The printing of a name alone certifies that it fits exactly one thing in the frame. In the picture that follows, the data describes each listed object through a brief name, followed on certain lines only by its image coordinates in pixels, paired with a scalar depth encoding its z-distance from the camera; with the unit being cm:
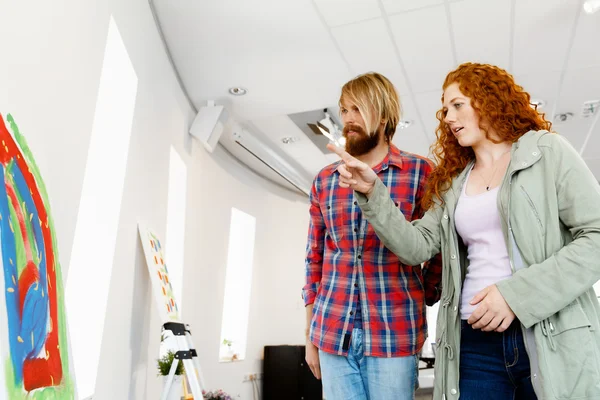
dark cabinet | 586
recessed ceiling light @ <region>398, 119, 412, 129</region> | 468
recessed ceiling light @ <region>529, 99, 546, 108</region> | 428
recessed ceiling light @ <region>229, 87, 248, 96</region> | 393
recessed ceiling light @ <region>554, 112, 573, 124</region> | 456
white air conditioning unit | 486
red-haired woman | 100
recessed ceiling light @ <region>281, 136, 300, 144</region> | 526
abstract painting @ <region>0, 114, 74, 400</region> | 77
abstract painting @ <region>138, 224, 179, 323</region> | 247
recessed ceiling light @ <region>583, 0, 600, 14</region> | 282
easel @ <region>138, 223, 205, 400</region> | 235
